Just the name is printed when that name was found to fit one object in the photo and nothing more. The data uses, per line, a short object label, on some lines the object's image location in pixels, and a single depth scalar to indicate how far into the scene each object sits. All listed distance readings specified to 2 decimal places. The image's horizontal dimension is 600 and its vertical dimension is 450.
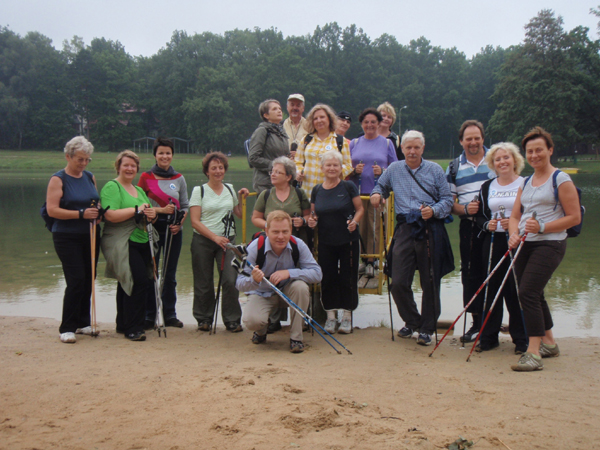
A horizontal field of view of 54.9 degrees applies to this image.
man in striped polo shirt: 5.48
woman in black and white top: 5.18
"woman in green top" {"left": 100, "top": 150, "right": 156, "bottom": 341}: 5.53
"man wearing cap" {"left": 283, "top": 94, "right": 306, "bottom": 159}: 6.85
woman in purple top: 6.61
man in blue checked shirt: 5.46
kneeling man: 5.22
